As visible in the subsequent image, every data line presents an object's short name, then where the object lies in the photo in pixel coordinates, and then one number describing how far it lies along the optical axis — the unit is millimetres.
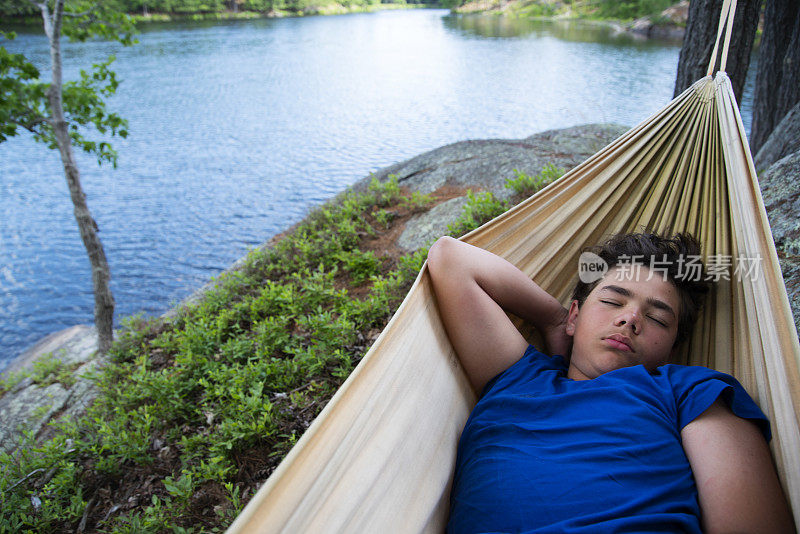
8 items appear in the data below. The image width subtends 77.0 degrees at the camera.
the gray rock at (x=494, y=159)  4251
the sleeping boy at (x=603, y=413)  1053
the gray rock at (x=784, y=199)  2027
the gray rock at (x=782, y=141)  3127
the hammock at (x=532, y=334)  1001
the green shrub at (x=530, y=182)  3535
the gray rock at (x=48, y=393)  3141
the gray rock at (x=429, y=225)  3461
